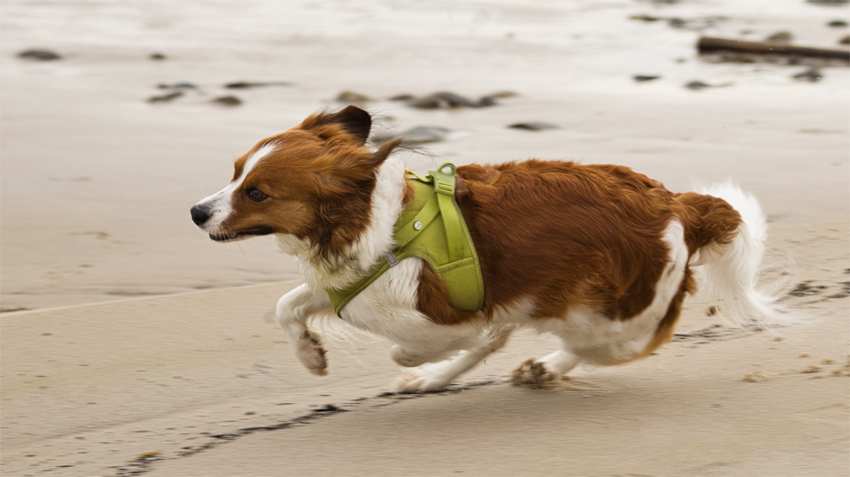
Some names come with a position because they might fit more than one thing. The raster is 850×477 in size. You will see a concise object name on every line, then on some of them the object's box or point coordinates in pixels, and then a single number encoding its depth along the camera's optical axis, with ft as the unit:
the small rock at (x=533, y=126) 30.27
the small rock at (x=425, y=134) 28.19
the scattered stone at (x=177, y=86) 35.45
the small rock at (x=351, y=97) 33.73
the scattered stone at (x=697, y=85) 36.26
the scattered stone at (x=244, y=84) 36.04
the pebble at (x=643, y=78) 38.27
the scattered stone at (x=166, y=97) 33.04
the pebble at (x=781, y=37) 46.11
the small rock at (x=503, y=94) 34.91
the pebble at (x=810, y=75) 36.70
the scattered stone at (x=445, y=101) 32.83
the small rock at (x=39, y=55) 40.11
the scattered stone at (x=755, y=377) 12.60
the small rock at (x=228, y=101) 32.89
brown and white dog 11.09
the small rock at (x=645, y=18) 53.16
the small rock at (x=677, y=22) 51.60
